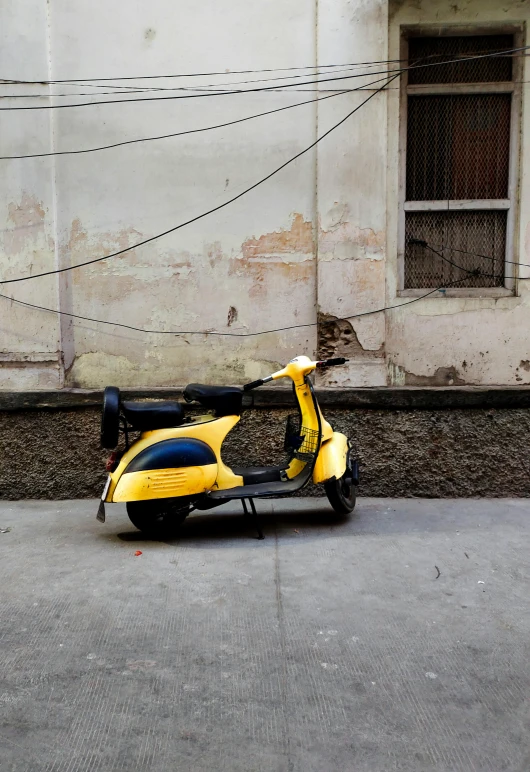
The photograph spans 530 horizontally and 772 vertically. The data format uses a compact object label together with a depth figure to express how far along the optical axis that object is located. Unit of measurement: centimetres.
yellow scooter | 463
